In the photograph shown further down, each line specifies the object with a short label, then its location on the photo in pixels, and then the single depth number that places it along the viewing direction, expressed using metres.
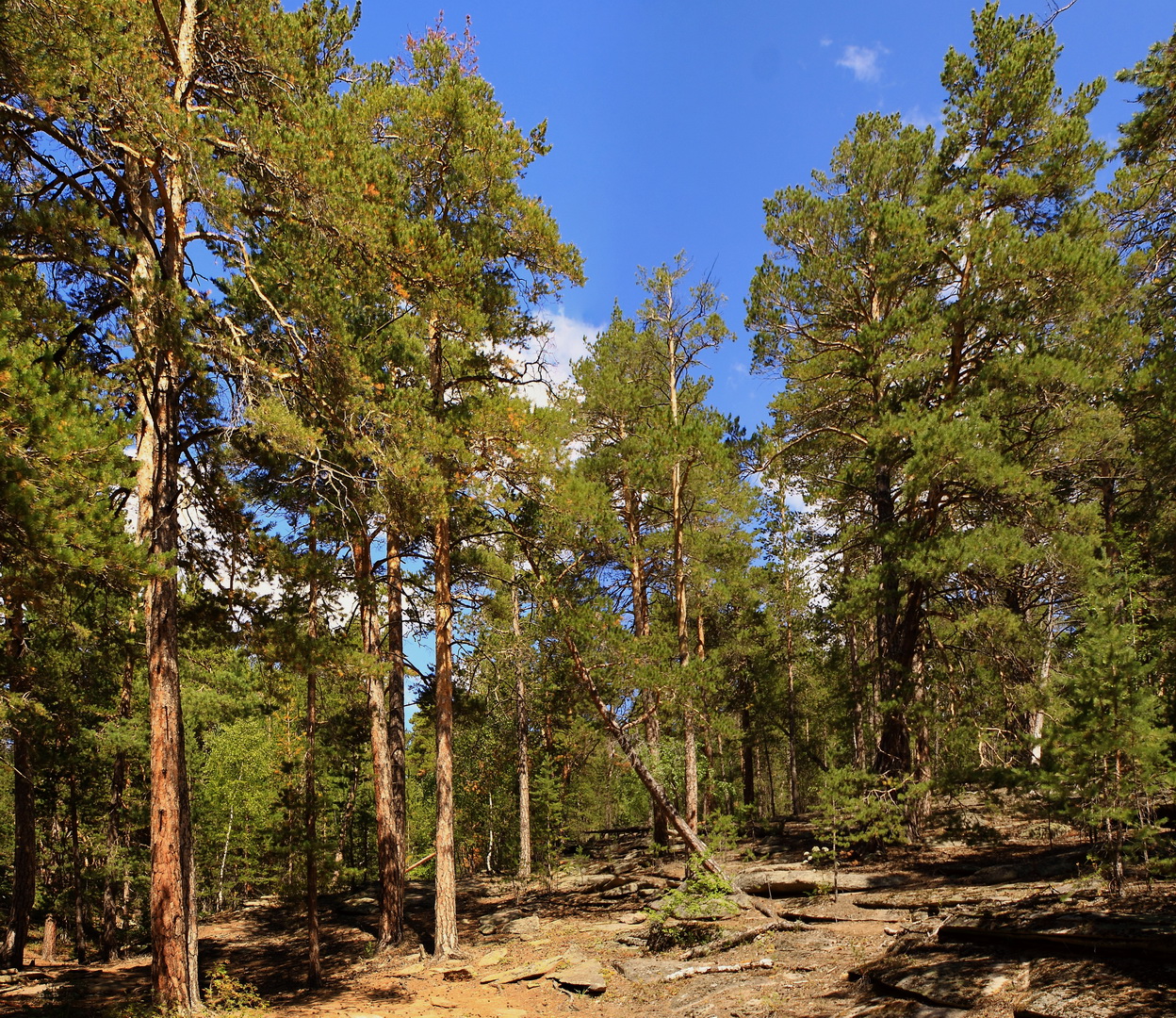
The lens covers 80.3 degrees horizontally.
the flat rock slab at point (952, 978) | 5.51
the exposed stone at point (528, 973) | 10.45
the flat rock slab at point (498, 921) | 14.84
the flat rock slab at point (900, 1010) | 5.32
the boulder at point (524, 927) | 14.04
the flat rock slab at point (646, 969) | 9.57
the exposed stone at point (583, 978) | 9.63
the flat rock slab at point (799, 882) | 11.48
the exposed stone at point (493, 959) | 11.44
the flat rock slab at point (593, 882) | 16.70
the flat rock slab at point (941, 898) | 8.83
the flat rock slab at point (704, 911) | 11.13
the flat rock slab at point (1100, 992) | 4.61
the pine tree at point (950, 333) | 11.38
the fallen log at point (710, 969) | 8.66
